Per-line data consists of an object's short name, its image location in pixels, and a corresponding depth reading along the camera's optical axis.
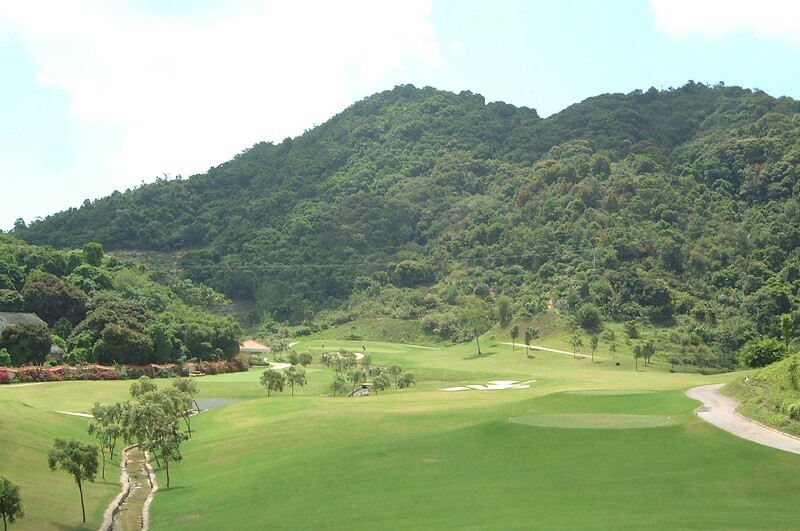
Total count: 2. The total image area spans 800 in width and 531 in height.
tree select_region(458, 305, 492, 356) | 136.88
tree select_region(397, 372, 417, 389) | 89.69
